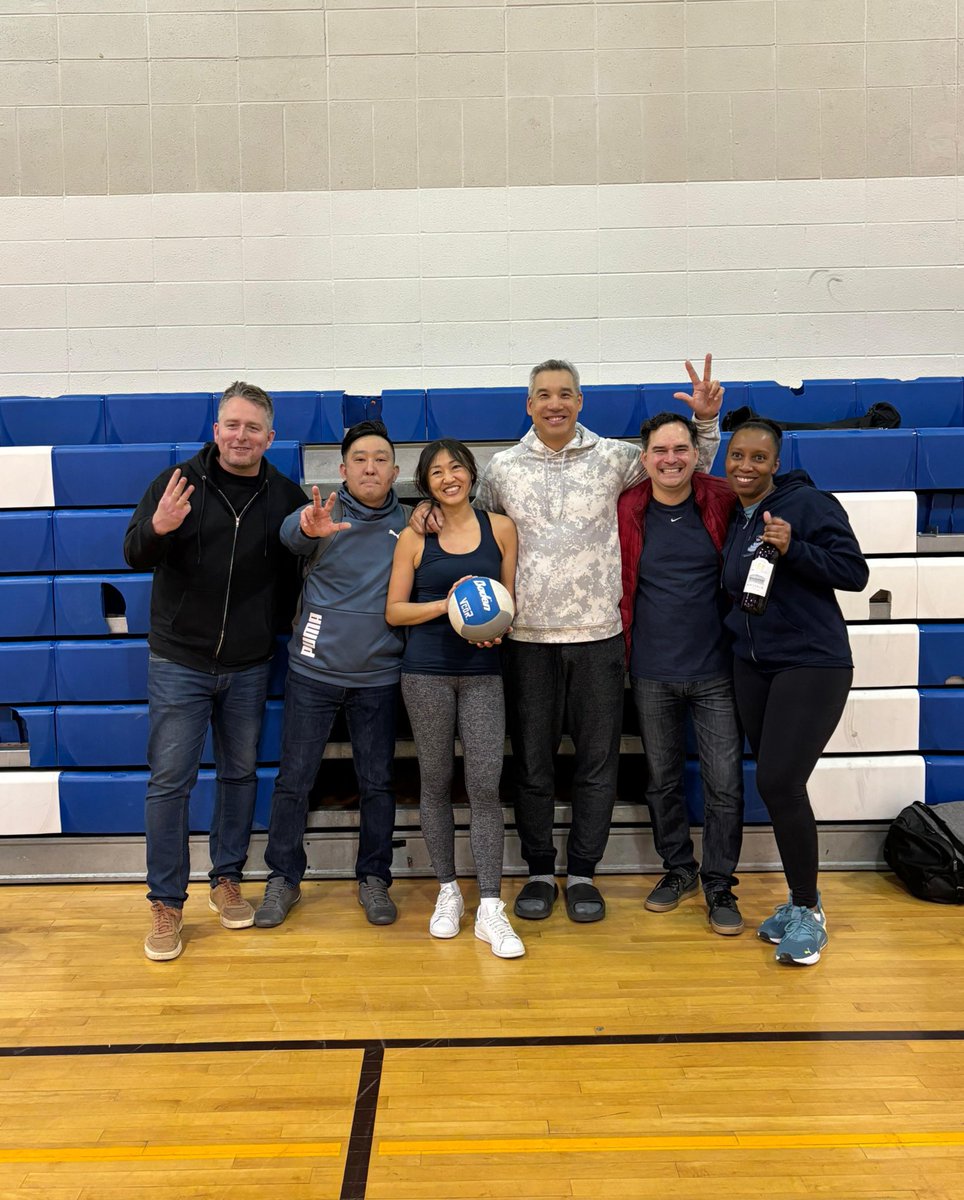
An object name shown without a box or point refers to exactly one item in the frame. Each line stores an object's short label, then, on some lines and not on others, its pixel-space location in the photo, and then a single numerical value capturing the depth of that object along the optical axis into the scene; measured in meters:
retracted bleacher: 3.45
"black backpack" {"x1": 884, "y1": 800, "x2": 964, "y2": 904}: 3.20
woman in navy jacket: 2.74
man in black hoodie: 2.97
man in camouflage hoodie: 2.99
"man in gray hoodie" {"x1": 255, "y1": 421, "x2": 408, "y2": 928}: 3.08
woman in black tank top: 2.97
